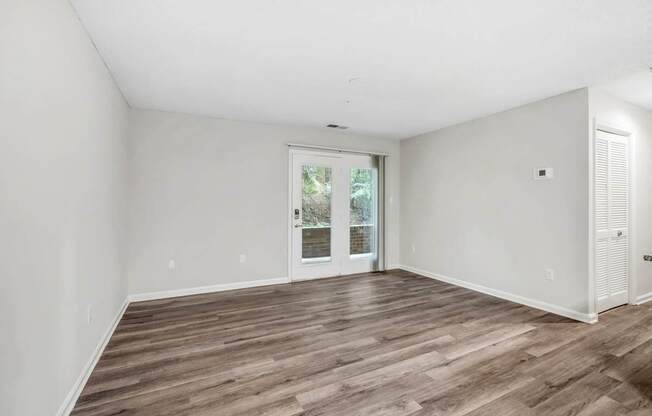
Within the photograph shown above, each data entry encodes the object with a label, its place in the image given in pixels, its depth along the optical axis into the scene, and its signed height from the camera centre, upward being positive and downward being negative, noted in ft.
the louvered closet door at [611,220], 10.65 -0.38
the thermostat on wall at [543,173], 11.21 +1.34
